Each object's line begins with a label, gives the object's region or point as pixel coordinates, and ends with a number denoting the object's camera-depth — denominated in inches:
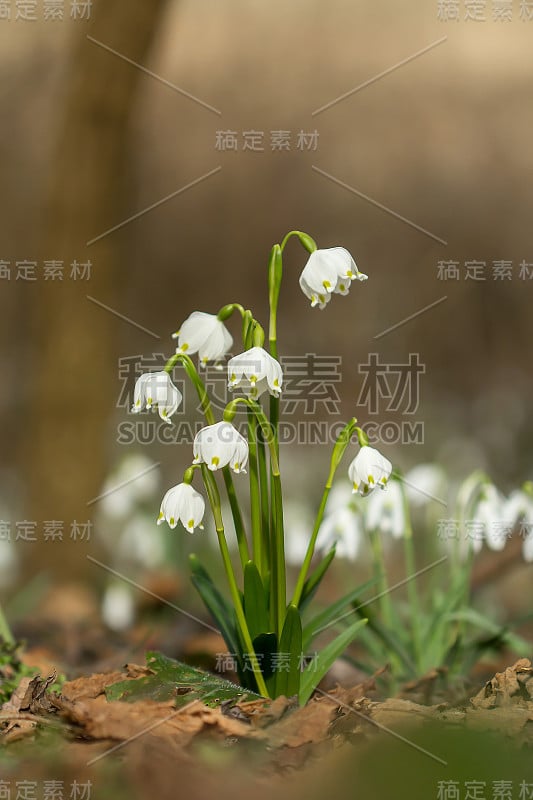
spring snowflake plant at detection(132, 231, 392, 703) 46.4
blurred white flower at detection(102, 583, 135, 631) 56.4
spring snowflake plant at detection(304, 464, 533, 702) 51.4
